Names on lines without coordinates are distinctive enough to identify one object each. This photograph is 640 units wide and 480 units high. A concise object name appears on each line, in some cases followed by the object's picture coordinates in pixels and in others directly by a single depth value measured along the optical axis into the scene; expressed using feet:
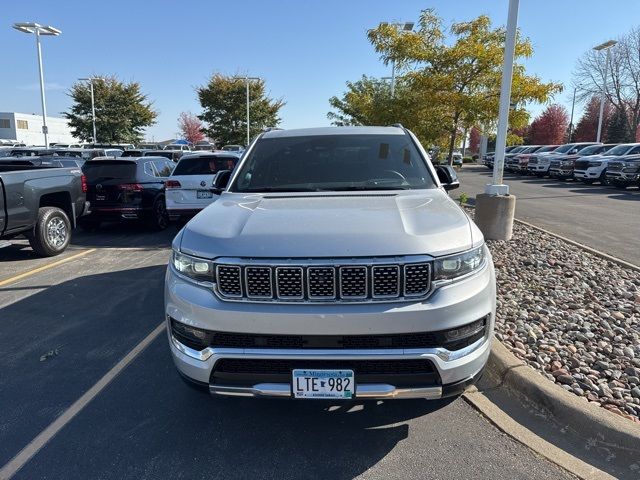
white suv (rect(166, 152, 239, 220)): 32.40
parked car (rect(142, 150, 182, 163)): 71.00
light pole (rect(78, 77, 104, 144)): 131.75
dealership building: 252.01
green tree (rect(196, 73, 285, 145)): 145.59
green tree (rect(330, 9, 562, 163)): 36.83
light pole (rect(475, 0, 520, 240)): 25.85
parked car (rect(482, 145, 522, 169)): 128.88
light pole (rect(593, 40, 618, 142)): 109.45
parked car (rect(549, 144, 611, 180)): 82.99
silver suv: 8.41
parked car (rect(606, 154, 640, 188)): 64.54
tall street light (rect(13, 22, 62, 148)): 91.56
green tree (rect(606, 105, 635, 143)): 161.79
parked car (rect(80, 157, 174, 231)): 33.71
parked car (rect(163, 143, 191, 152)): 127.30
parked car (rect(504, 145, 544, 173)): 105.62
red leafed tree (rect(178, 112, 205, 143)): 238.48
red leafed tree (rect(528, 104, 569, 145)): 193.88
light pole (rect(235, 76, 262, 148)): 135.23
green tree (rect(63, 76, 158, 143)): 139.54
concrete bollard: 26.32
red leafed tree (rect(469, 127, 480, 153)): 222.11
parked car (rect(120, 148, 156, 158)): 70.25
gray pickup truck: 24.07
